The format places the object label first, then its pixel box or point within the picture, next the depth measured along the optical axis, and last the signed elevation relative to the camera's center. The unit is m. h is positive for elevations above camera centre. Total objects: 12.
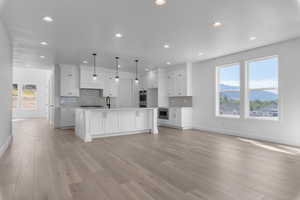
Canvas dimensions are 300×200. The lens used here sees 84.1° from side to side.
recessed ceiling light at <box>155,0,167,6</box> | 2.66 +1.58
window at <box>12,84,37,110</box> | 10.67 +0.19
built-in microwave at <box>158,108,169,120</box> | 7.61 -0.63
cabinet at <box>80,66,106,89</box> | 7.43 +0.98
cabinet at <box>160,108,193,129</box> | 6.93 -0.76
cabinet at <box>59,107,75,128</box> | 7.12 -0.74
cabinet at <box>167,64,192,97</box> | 7.07 +0.85
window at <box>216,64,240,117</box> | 5.73 +0.34
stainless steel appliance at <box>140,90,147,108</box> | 9.05 +0.07
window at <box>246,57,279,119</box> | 4.82 +0.35
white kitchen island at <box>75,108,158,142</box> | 4.96 -0.74
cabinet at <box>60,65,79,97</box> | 7.16 +0.84
